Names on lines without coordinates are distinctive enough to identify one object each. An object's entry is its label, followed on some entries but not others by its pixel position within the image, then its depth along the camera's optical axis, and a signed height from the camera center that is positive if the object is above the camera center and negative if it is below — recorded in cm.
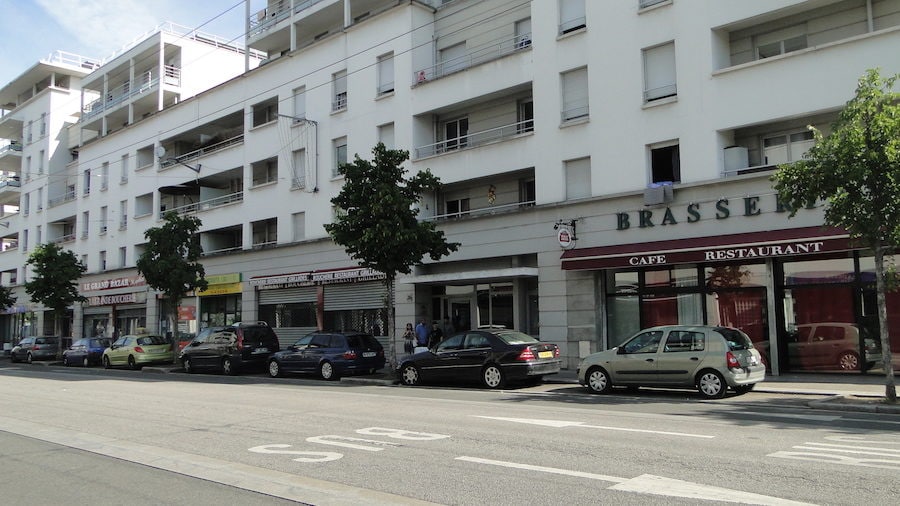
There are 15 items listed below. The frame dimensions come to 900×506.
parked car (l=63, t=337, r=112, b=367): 3228 -134
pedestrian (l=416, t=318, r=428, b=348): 2292 -65
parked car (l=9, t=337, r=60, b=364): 3719 -134
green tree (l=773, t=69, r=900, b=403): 1237 +242
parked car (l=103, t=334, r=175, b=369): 2906 -125
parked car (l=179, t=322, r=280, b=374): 2364 -98
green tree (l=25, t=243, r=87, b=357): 3781 +254
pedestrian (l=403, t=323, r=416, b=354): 2384 -81
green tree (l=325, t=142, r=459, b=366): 1978 +286
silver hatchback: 1359 -107
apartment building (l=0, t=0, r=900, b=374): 1739 +504
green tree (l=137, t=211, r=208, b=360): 2919 +264
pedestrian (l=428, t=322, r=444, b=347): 2336 -71
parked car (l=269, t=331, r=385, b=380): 2069 -116
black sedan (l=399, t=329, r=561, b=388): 1630 -110
